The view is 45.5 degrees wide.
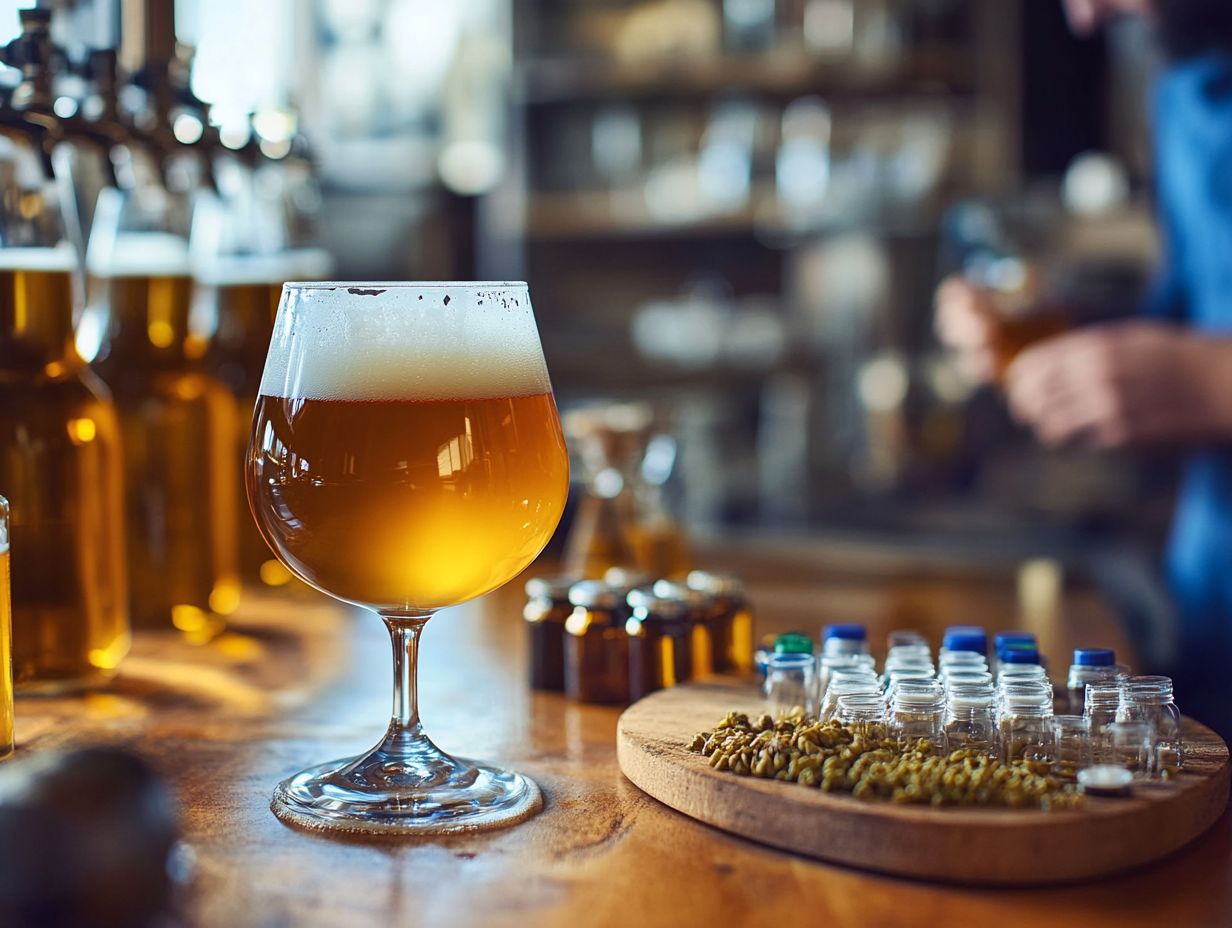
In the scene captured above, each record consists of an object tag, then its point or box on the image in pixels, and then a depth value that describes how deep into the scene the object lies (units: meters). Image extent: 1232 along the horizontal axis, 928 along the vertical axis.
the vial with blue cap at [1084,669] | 0.87
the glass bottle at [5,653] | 0.87
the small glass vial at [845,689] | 0.83
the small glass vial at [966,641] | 0.95
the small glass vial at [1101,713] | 0.80
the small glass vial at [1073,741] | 0.79
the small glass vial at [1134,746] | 0.78
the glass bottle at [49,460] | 1.04
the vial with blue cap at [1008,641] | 0.95
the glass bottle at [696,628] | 1.07
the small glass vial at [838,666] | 0.89
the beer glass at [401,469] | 0.79
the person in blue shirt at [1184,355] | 1.75
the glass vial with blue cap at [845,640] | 0.96
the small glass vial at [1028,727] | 0.79
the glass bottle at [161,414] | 1.27
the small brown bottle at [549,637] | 1.09
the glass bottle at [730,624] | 1.09
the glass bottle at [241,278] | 1.40
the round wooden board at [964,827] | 0.69
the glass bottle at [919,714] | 0.80
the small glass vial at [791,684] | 0.93
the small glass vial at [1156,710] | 0.80
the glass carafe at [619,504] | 1.38
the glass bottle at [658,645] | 1.05
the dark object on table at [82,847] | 0.55
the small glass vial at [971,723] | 0.80
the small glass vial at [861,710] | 0.82
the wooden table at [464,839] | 0.66
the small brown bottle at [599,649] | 1.05
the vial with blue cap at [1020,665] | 0.83
